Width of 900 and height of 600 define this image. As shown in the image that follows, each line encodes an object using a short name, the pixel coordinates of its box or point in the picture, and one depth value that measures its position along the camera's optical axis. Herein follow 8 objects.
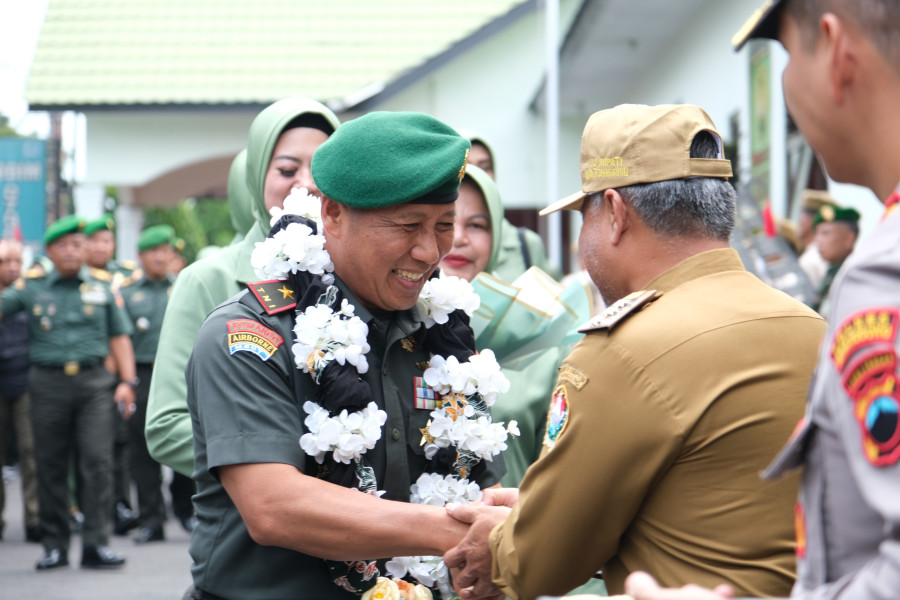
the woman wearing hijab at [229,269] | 3.43
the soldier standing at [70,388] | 8.60
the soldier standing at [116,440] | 10.55
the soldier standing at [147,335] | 9.70
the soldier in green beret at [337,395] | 2.42
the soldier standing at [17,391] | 10.05
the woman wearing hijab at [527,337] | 3.65
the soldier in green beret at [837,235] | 7.75
